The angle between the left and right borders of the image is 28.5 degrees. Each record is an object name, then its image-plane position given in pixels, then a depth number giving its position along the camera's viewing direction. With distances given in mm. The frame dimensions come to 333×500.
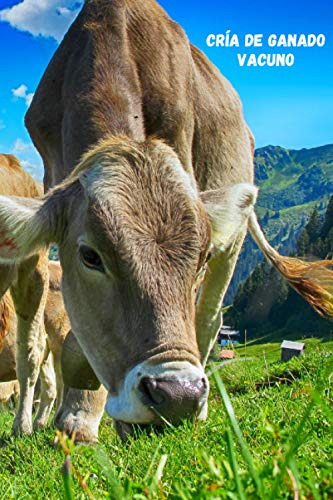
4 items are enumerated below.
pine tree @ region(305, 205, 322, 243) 132762
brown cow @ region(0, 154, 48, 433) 8328
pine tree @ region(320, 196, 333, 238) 127519
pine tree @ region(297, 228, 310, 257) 131875
